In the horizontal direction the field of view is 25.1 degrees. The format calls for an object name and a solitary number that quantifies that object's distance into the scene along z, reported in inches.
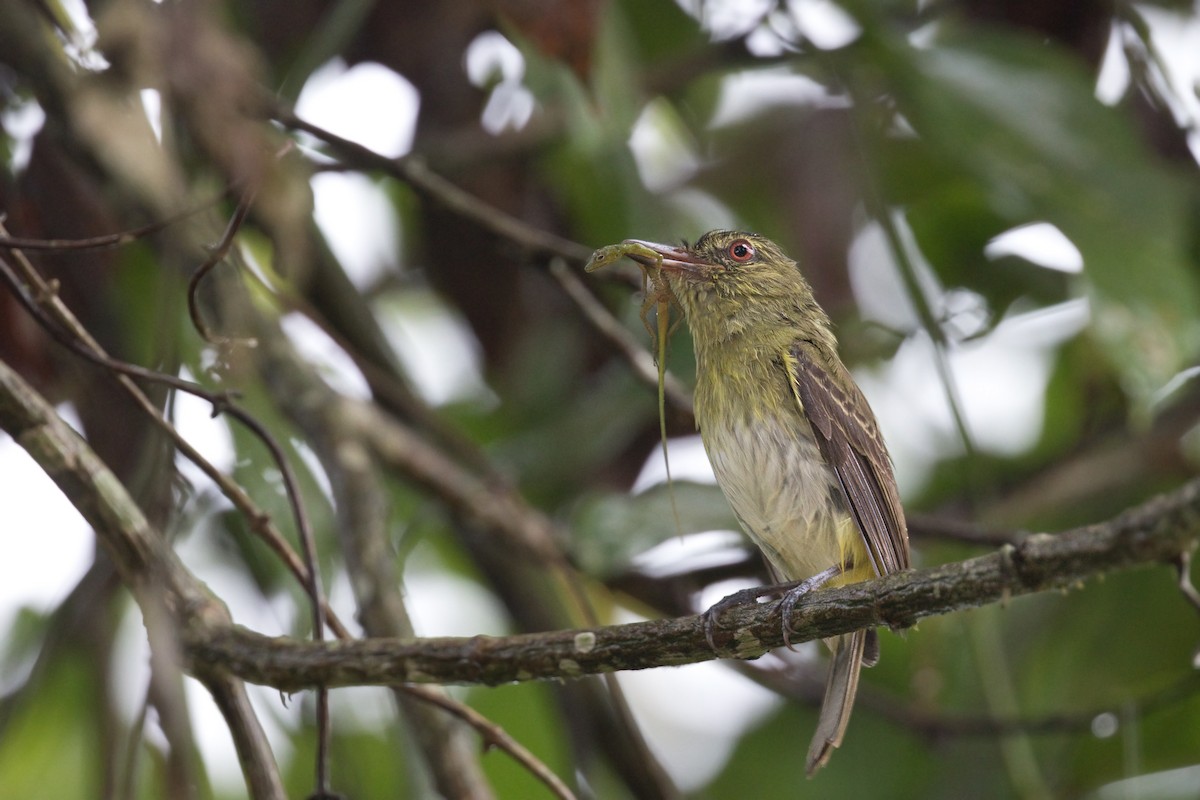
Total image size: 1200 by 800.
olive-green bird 245.0
